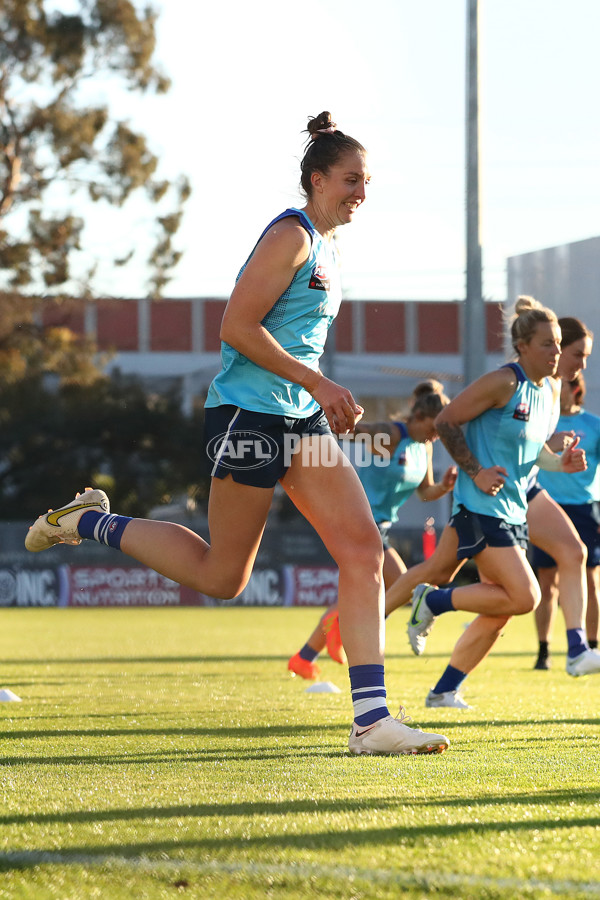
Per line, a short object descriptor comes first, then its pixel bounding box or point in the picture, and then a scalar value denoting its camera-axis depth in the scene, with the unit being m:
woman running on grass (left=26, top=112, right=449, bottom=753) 8.80
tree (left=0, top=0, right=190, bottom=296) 67.25
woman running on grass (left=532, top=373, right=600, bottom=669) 19.03
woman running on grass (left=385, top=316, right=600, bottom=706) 13.64
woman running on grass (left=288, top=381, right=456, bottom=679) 16.14
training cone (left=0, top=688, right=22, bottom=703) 13.28
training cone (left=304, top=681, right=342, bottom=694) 14.40
